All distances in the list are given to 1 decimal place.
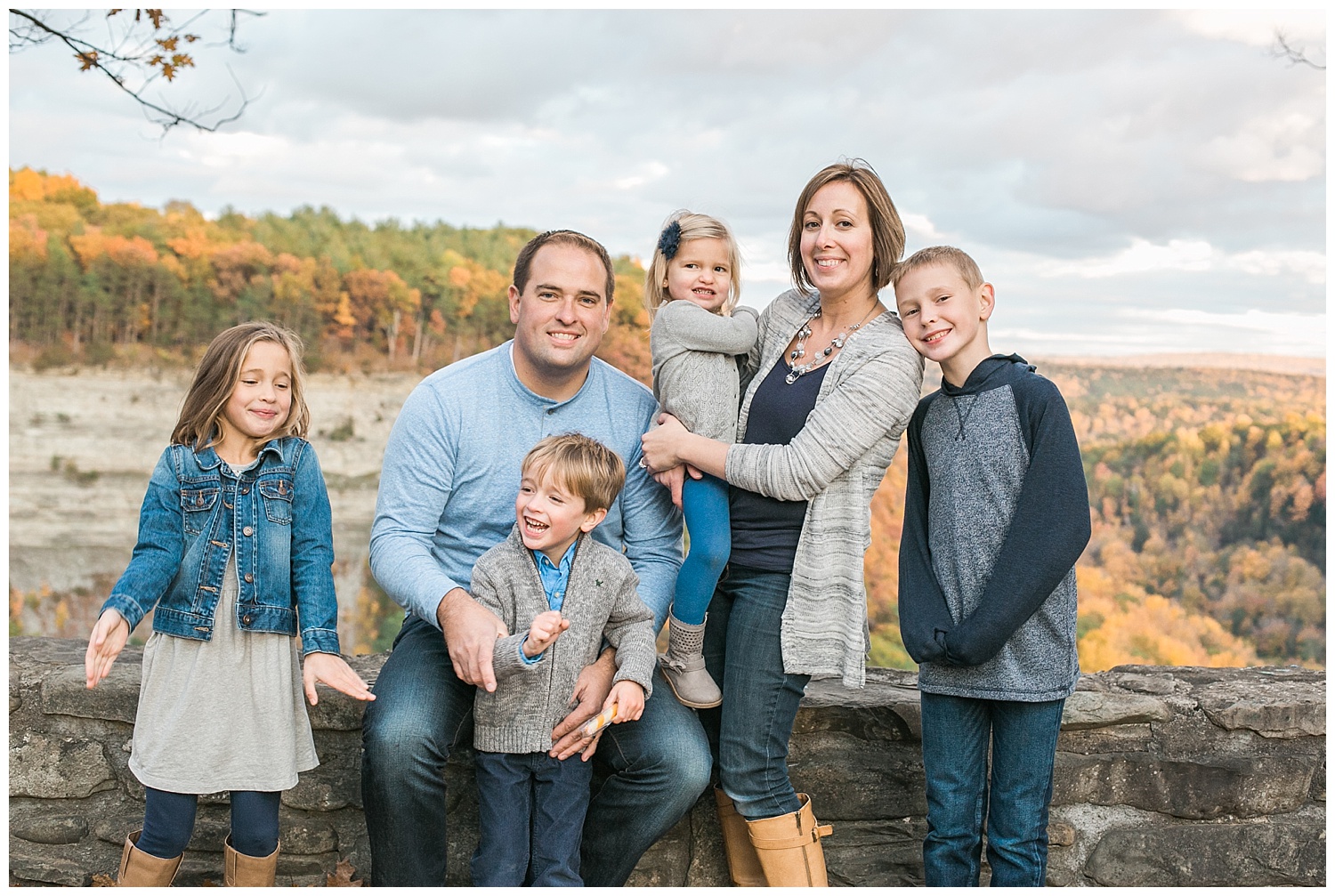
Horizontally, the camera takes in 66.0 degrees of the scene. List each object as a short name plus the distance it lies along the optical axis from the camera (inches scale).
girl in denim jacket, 87.6
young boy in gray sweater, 86.6
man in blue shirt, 86.7
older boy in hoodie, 83.6
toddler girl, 94.4
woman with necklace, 90.7
